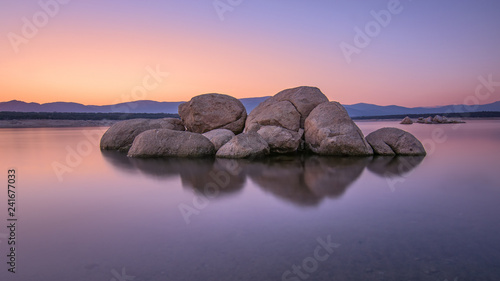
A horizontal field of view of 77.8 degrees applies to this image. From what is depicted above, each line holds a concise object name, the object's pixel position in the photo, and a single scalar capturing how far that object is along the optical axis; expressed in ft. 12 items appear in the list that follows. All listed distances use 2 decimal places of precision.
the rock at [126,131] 39.78
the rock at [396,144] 31.63
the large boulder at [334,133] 31.12
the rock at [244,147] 29.50
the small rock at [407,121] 156.33
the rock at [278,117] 35.50
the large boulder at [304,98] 37.06
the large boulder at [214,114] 40.42
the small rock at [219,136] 33.01
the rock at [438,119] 157.62
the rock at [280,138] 33.17
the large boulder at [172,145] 30.83
